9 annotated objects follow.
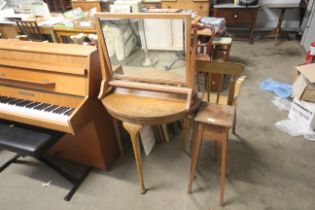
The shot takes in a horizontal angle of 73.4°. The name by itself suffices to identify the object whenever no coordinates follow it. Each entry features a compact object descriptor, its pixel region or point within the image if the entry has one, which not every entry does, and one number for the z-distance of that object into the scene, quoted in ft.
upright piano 4.51
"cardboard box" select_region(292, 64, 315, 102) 6.39
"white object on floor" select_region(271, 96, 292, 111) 7.78
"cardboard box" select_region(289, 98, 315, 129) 6.44
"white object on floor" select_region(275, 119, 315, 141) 6.48
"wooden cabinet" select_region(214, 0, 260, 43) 12.66
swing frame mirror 3.50
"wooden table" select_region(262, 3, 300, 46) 12.28
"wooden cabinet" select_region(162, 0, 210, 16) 11.61
